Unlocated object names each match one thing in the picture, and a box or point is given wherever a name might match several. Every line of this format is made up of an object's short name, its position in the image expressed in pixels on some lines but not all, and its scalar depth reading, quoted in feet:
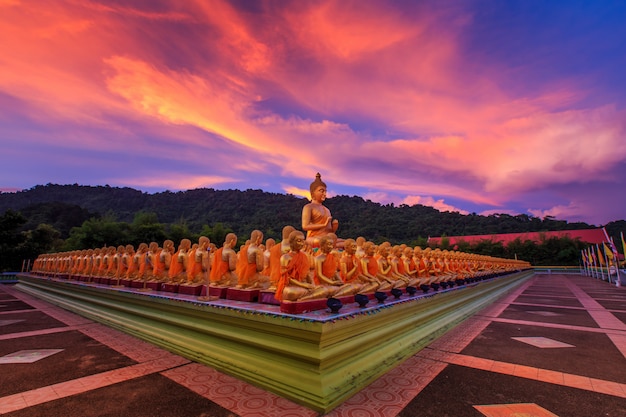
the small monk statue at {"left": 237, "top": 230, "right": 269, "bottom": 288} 18.11
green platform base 11.15
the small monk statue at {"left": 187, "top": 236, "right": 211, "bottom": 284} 21.84
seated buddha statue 26.43
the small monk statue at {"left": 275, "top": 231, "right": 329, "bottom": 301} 13.17
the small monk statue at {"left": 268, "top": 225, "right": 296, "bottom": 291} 17.59
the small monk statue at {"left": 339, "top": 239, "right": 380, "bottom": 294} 17.29
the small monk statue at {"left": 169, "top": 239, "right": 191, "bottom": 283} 23.51
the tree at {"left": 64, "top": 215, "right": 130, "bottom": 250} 91.86
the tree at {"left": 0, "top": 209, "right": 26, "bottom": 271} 78.48
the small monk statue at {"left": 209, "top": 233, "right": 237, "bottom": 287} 20.18
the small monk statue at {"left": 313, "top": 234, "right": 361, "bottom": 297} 15.10
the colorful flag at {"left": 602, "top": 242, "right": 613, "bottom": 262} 76.07
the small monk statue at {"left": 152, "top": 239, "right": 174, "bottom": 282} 25.26
